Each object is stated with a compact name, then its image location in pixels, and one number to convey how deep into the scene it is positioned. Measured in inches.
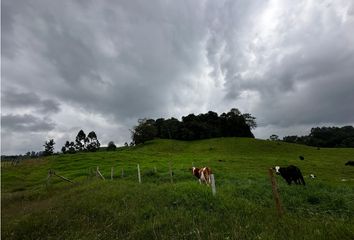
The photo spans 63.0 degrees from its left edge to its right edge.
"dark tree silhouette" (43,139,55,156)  5280.5
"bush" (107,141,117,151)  4769.2
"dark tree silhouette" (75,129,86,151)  5324.8
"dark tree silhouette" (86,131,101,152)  5285.4
